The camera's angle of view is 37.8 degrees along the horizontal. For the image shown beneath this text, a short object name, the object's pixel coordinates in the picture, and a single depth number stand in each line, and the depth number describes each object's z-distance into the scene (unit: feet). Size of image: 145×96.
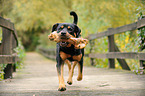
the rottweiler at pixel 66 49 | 11.94
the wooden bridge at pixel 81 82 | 11.02
